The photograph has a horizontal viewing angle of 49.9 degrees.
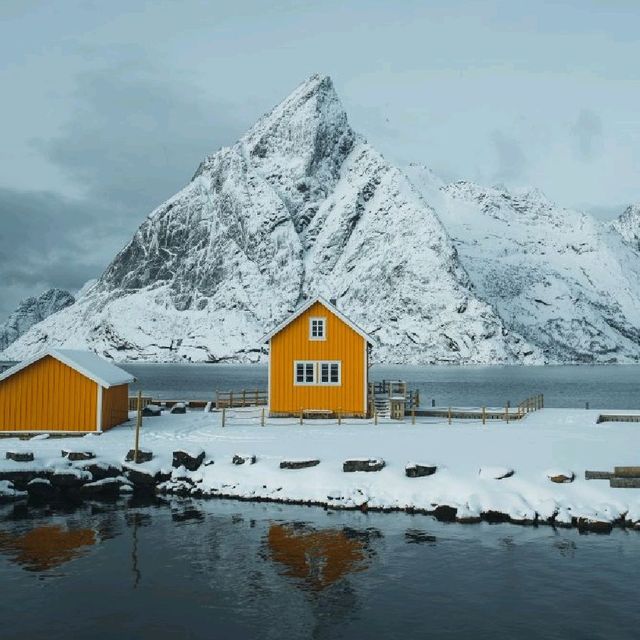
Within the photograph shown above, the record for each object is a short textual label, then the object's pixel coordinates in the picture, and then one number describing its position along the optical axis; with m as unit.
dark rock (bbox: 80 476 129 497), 27.80
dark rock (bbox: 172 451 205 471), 28.91
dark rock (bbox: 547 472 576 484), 24.78
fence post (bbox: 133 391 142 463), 28.77
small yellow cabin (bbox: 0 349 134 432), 33.72
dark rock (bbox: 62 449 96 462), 28.98
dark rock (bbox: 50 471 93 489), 27.91
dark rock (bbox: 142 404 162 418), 42.25
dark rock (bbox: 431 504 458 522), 23.92
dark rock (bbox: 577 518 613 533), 22.14
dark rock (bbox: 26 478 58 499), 27.56
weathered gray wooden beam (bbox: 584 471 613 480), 25.09
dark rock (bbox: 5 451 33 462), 28.50
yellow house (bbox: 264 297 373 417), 40.31
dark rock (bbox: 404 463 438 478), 26.22
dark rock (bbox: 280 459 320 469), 27.97
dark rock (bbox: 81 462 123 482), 28.38
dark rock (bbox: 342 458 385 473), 27.02
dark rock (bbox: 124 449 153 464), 29.32
